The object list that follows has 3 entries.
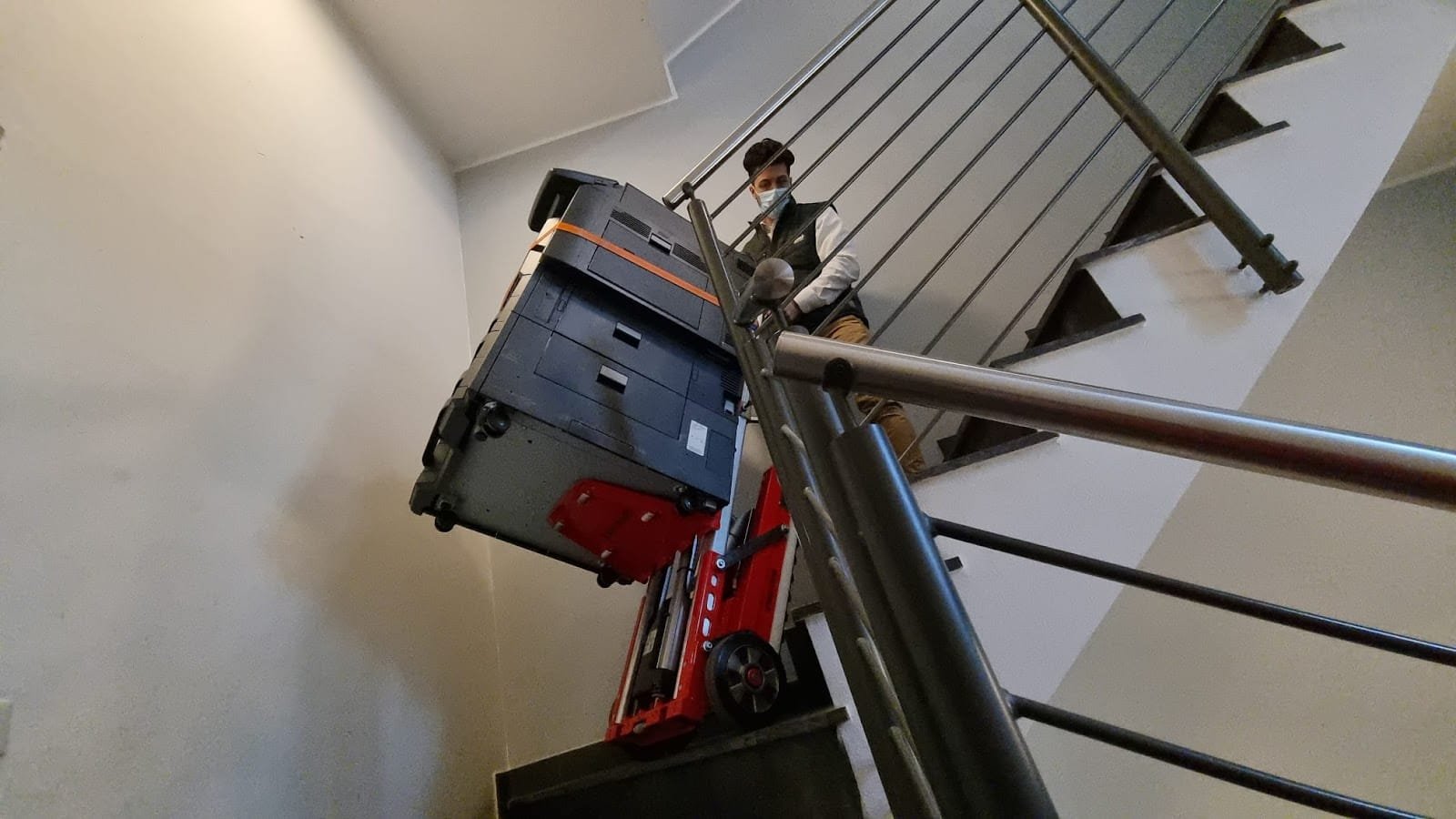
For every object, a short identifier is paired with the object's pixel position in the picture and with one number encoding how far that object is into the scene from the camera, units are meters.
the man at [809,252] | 1.90
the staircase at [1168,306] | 1.11
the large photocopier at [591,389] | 1.30
